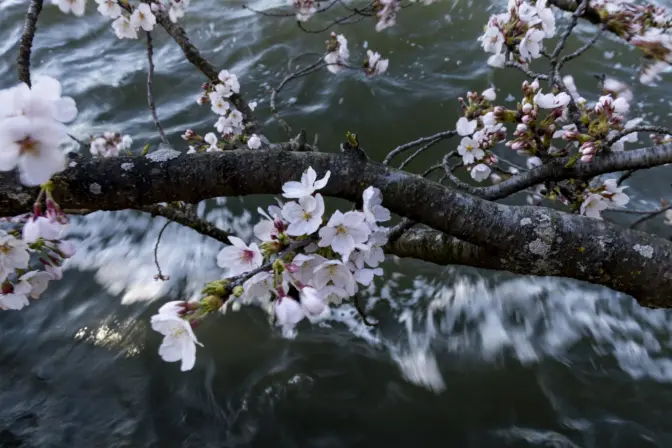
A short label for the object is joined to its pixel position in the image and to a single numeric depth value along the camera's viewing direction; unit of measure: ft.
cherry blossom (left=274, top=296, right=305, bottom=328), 1.20
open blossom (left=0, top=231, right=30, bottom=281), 1.66
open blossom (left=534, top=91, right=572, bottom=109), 1.79
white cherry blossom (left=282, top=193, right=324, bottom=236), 1.29
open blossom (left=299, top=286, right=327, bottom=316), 1.20
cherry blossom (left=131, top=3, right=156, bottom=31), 2.79
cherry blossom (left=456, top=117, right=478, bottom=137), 2.16
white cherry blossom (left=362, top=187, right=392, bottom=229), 1.34
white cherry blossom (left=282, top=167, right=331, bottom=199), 1.31
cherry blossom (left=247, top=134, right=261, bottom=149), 2.67
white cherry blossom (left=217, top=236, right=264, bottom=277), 1.37
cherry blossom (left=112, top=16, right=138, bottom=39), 3.11
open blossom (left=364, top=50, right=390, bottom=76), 4.43
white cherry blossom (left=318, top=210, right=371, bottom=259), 1.29
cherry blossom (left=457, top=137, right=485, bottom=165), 2.39
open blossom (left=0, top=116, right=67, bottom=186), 1.08
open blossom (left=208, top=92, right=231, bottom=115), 3.04
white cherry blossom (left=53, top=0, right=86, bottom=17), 2.69
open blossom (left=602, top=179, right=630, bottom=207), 1.95
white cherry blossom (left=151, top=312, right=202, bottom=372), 1.20
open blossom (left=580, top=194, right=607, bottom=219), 1.96
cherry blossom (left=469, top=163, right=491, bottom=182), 2.54
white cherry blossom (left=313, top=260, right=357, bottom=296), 1.32
